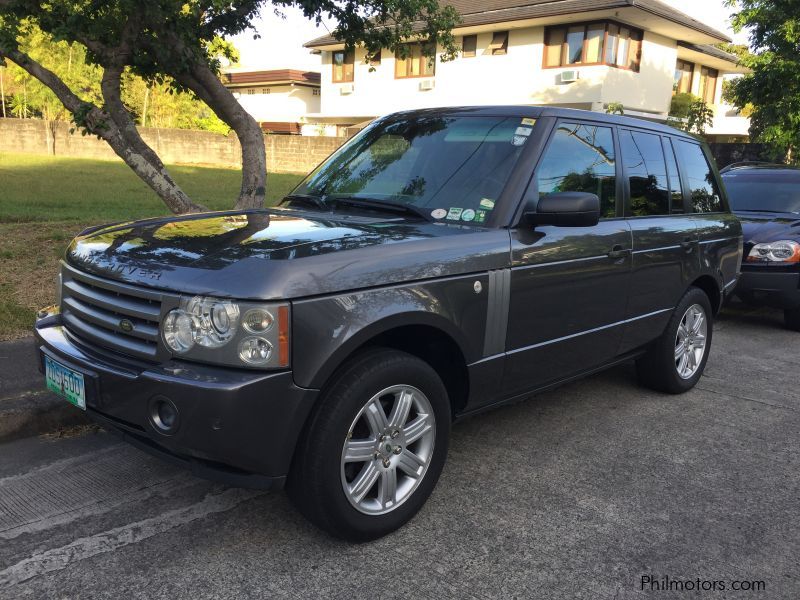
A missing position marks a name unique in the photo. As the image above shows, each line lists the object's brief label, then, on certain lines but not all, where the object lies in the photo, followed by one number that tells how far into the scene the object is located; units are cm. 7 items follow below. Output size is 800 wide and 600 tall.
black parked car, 740
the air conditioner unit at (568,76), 2584
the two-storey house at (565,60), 2552
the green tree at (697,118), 1839
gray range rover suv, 261
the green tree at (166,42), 679
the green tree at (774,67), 1296
